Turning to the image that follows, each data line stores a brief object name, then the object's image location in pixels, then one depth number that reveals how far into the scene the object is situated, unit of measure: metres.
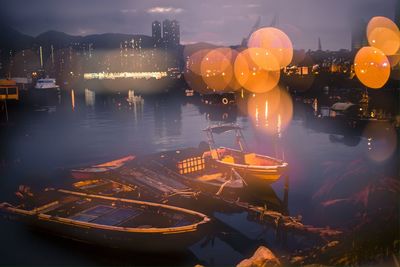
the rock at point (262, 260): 5.30
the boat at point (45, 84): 59.74
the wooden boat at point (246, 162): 11.48
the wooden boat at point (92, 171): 12.57
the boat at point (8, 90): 32.11
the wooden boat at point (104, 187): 11.66
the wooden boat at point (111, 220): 7.93
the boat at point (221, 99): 46.94
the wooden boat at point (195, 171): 11.44
